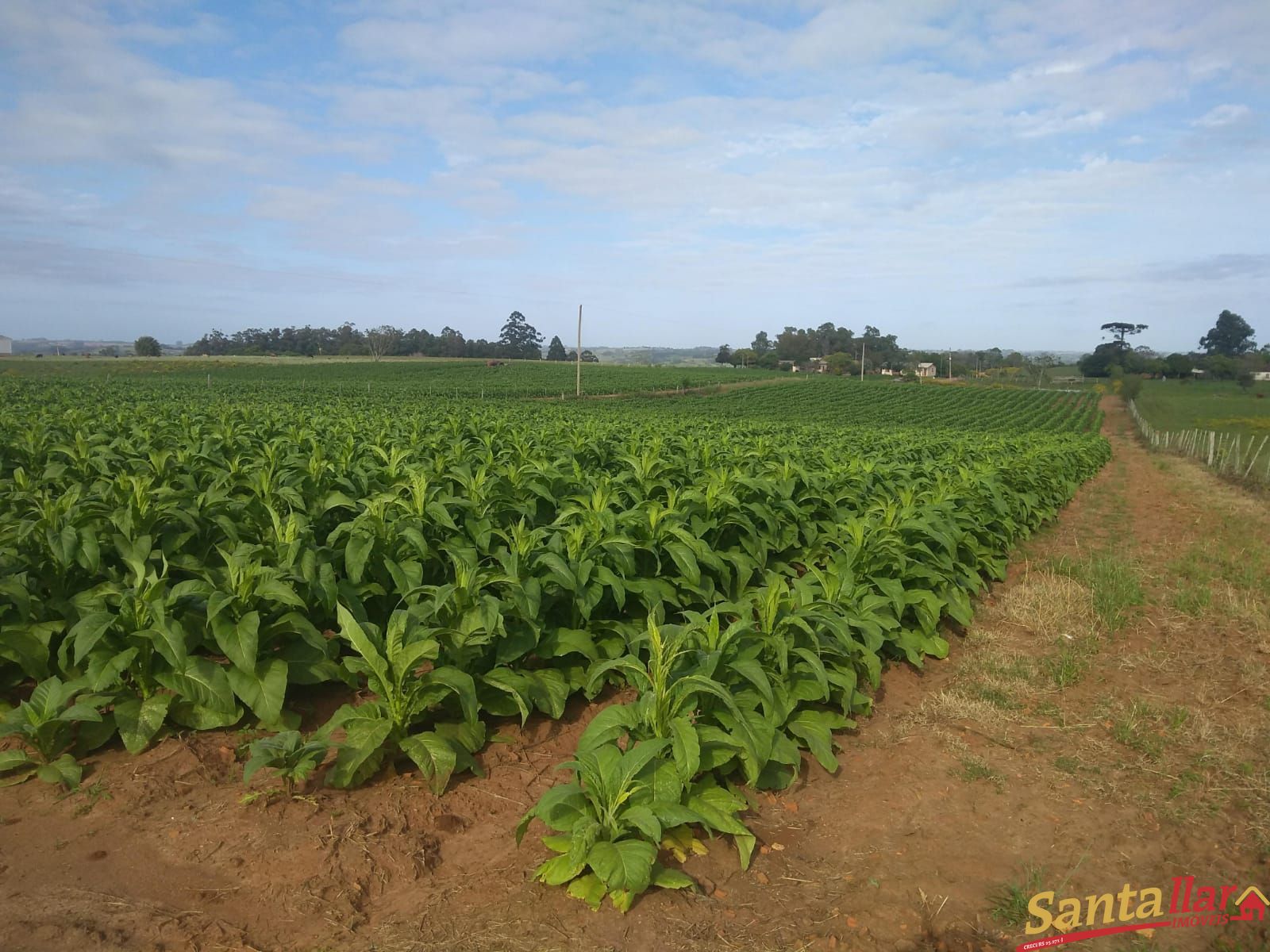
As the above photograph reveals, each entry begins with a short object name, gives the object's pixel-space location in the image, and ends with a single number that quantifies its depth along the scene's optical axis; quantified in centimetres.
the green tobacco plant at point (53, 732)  328
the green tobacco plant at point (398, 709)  339
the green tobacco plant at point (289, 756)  310
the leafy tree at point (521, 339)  15438
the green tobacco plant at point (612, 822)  271
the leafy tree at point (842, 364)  12938
